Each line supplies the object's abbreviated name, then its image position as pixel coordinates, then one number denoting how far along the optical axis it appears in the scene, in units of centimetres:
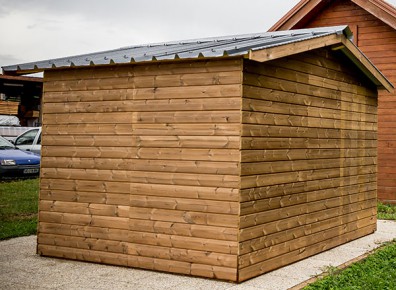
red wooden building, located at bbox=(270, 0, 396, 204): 1672
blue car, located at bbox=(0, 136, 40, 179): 2000
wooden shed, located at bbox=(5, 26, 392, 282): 788
